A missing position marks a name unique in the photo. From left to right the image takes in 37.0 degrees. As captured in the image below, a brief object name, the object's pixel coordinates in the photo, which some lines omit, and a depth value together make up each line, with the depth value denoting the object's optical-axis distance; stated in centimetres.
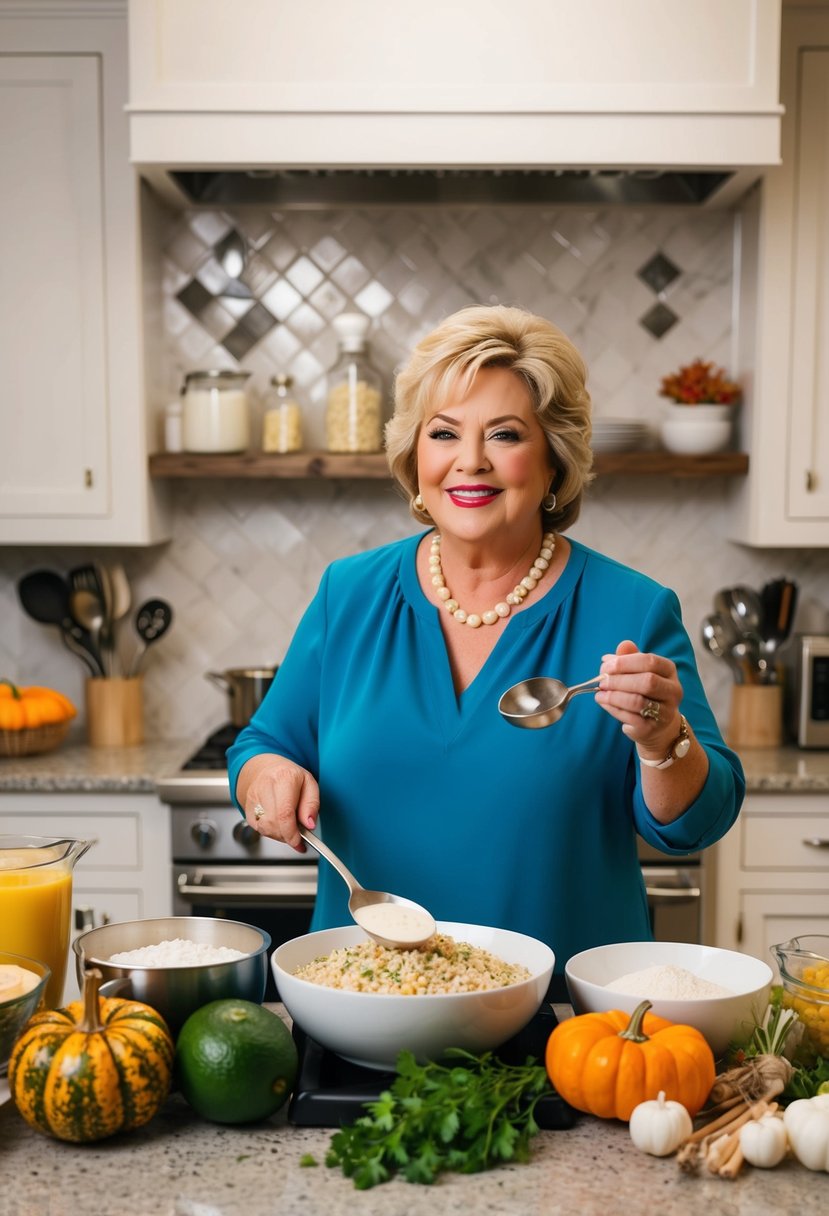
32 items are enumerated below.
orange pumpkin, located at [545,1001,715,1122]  105
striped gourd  101
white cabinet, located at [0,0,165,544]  285
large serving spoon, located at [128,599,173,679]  314
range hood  258
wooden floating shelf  300
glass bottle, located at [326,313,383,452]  302
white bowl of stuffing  108
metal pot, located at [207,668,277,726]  299
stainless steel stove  271
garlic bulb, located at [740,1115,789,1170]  100
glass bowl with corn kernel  115
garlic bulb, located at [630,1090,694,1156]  102
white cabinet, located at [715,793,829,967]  277
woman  162
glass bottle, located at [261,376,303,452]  310
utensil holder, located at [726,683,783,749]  310
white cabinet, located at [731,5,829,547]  287
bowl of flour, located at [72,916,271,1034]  114
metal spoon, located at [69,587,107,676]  313
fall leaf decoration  306
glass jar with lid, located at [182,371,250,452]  304
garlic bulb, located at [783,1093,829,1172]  100
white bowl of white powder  113
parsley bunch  99
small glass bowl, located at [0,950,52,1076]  109
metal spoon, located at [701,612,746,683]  313
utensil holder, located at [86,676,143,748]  312
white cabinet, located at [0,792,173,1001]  278
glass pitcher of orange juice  125
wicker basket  293
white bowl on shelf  304
